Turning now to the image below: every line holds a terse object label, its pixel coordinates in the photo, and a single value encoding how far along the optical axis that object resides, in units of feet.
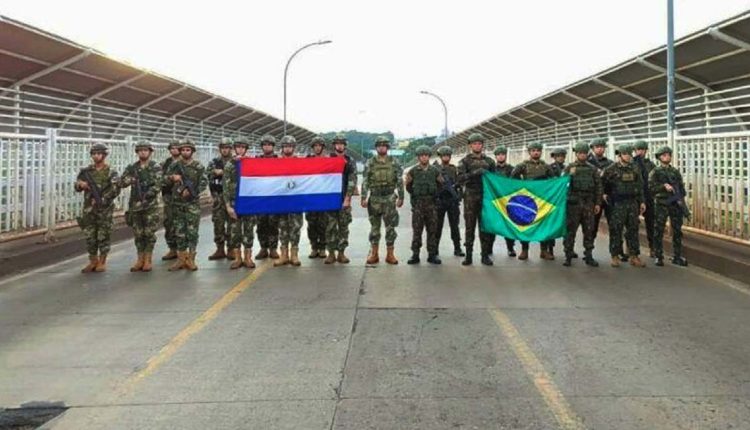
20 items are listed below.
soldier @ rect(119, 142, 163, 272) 31.12
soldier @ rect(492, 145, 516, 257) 34.68
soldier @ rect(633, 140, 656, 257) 33.71
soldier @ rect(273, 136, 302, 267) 32.40
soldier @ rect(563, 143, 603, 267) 32.48
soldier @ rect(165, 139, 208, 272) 31.19
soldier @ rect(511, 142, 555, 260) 34.27
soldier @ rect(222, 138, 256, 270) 31.99
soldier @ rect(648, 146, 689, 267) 31.35
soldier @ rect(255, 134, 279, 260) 33.96
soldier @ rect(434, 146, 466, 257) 33.81
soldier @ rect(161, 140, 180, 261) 31.91
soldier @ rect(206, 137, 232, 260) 33.99
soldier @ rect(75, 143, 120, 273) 30.27
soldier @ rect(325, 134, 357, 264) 33.19
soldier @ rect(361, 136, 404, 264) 32.58
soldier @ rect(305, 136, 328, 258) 34.04
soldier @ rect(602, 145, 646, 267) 31.78
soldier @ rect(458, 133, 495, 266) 33.45
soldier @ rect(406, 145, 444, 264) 32.65
